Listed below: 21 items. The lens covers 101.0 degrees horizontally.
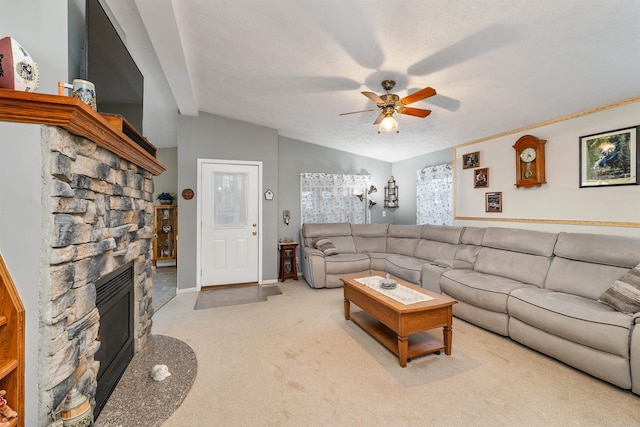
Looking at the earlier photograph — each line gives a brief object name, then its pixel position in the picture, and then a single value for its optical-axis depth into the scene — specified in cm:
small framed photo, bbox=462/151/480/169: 402
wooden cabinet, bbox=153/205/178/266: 580
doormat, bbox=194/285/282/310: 363
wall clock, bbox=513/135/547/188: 322
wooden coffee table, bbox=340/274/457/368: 214
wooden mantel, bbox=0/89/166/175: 100
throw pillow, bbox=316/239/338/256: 441
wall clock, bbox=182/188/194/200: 412
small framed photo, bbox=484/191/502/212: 373
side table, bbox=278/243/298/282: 466
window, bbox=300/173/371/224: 515
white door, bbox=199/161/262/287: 427
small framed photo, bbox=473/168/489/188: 390
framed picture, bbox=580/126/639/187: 254
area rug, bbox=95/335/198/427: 155
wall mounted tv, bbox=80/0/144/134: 152
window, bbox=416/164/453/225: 450
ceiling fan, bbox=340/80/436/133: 240
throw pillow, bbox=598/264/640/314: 194
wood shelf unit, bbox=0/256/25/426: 105
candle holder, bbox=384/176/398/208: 561
